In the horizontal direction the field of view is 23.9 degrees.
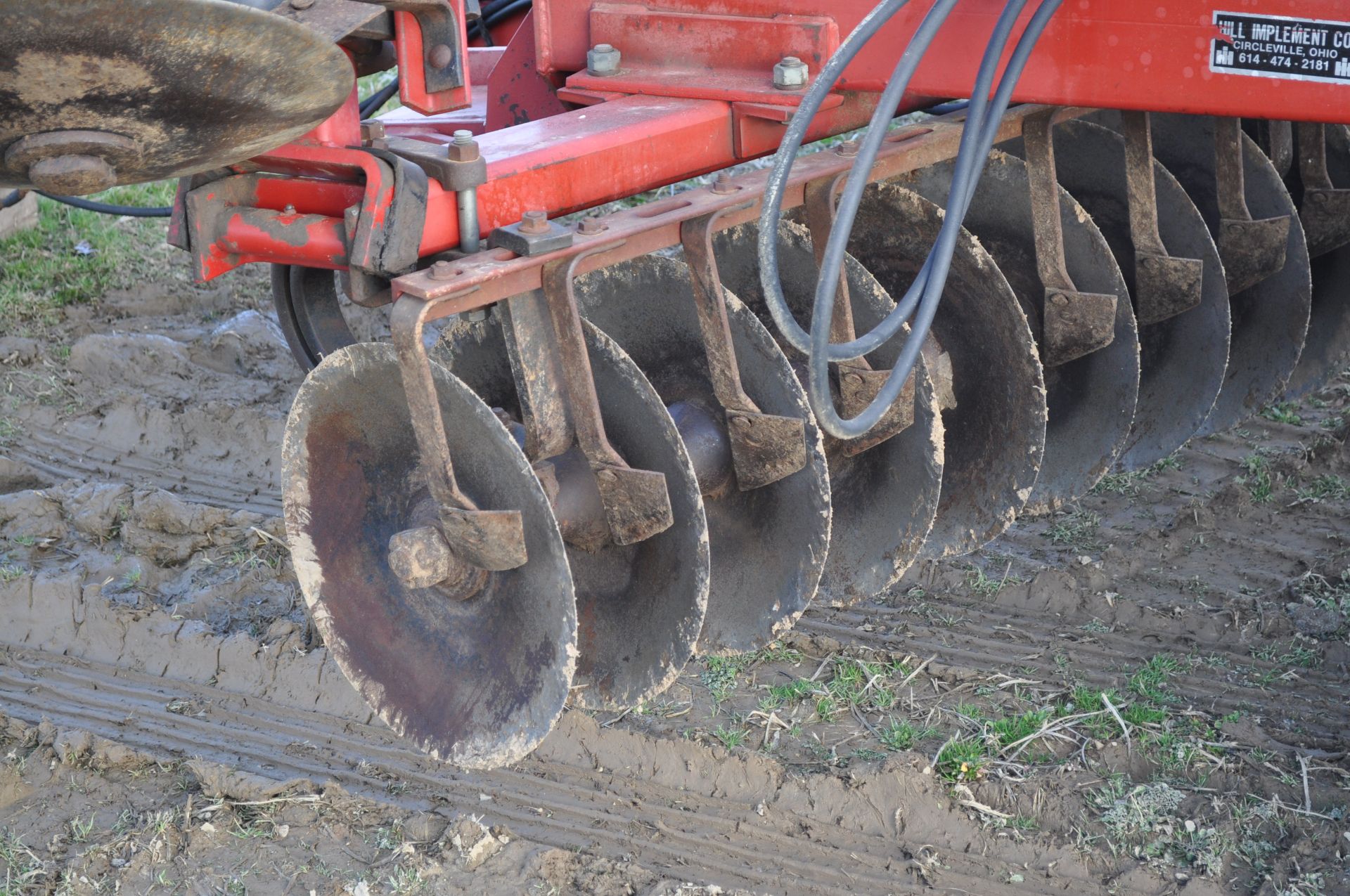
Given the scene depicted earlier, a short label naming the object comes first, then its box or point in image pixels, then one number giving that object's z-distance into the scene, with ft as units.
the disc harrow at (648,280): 12.14
